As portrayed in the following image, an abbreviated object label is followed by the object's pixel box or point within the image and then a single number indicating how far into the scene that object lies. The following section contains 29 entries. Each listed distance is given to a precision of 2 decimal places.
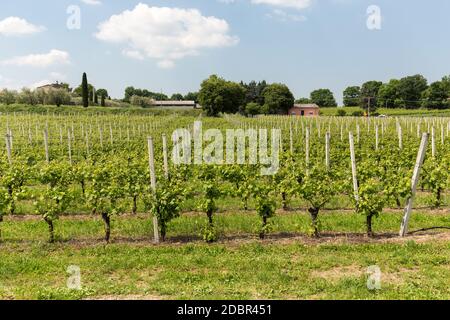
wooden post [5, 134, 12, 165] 13.60
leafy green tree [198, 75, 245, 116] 79.50
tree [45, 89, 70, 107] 69.62
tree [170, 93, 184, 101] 157.57
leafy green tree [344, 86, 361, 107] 124.69
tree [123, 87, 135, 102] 142.23
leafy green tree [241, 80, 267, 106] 108.00
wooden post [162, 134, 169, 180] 9.53
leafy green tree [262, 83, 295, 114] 94.19
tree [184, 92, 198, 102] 151.00
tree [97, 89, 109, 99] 121.81
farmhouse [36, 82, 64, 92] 104.44
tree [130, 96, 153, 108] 91.44
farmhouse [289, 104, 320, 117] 99.88
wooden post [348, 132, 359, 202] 9.72
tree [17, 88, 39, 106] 69.75
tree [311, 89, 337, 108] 137.38
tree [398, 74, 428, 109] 104.07
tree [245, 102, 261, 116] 92.38
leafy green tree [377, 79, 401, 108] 106.35
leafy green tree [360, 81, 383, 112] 104.69
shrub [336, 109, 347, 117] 85.81
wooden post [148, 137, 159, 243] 8.21
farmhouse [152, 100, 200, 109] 114.08
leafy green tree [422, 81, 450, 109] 94.81
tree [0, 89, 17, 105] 69.19
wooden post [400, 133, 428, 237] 8.12
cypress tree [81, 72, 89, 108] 65.19
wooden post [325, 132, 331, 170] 12.83
